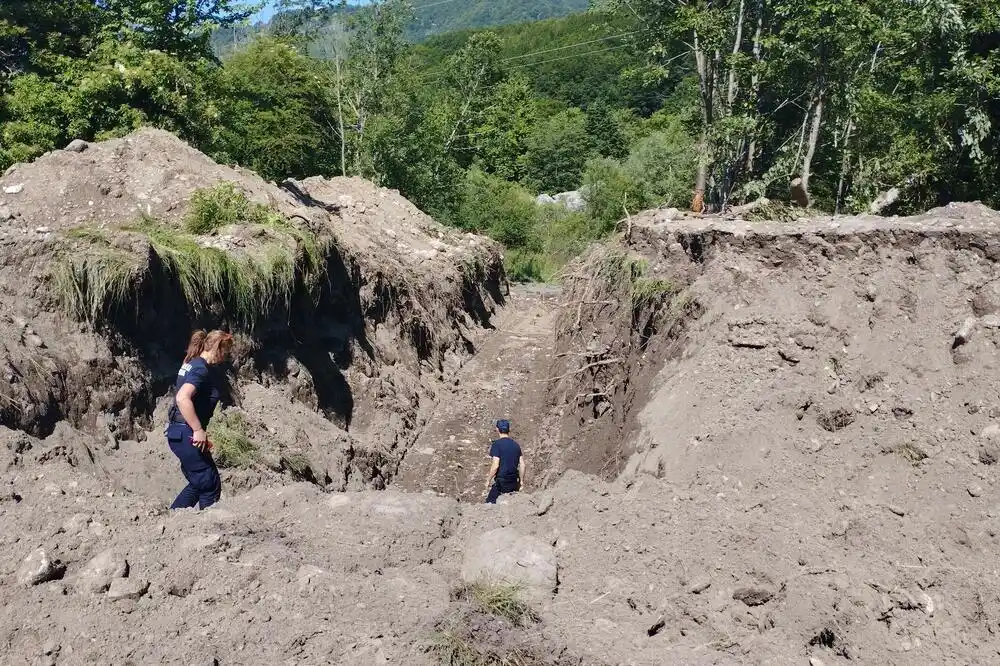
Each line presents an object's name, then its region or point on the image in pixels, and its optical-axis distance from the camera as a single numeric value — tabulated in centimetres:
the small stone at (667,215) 1114
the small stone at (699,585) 504
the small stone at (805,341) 778
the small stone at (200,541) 504
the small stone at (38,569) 463
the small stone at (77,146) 1153
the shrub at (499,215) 2858
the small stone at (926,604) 482
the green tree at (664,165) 2393
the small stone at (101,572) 461
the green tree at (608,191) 2645
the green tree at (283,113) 2155
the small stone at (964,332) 684
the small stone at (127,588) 457
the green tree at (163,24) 1593
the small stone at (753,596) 493
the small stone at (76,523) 516
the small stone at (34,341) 720
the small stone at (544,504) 615
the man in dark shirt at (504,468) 805
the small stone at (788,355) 771
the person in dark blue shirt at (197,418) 582
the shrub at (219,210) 1043
